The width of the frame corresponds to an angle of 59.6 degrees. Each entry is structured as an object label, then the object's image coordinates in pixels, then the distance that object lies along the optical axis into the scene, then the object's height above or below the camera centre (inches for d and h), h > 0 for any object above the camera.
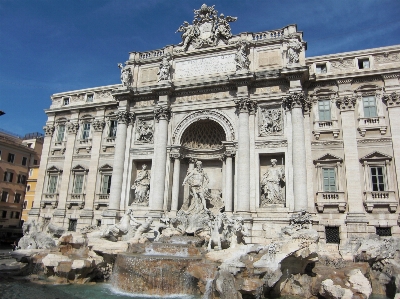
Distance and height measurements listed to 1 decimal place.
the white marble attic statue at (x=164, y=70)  984.9 +430.1
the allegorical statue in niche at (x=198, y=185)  895.1 +106.4
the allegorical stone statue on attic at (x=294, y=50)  861.5 +435.9
